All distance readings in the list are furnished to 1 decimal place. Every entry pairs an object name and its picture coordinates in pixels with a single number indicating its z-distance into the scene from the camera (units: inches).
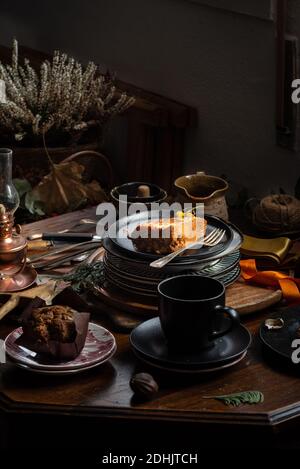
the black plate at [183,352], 56.0
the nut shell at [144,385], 54.0
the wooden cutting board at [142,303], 61.5
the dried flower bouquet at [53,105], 85.4
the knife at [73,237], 70.7
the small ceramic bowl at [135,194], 72.1
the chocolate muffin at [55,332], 56.7
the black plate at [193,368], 55.7
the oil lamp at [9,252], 64.9
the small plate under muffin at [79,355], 56.2
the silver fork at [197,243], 61.4
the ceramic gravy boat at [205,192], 69.5
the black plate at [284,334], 57.7
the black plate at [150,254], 62.6
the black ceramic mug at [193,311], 55.8
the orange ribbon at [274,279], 64.1
